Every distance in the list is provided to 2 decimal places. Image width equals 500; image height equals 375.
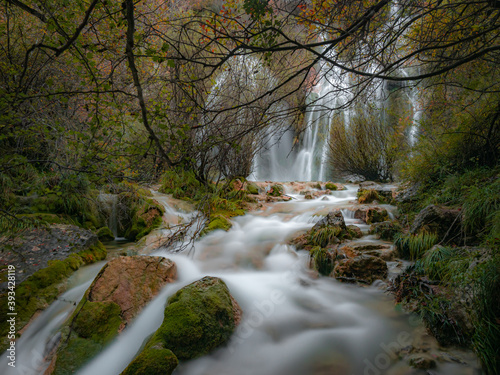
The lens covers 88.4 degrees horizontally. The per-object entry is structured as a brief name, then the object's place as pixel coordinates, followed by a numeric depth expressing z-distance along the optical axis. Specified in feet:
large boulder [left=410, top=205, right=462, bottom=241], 12.76
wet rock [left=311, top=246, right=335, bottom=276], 13.25
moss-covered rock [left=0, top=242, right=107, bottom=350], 9.25
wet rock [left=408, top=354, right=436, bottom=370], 7.13
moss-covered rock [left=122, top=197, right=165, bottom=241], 18.44
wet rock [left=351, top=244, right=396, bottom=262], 13.55
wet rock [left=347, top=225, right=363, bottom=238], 16.65
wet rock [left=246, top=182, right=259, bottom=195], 30.26
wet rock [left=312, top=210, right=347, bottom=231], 16.75
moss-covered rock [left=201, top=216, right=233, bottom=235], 18.62
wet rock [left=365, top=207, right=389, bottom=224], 19.17
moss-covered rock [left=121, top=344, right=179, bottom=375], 6.72
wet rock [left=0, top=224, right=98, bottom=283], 11.12
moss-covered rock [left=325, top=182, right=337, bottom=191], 36.74
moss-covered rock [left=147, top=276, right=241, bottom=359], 8.02
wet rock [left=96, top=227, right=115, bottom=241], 17.46
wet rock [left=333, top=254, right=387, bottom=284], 12.02
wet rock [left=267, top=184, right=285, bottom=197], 32.04
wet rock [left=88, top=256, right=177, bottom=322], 9.67
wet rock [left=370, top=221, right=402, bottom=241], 15.95
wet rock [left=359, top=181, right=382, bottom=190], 32.81
